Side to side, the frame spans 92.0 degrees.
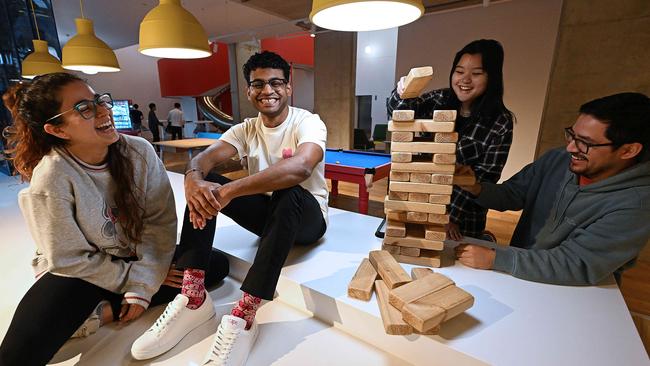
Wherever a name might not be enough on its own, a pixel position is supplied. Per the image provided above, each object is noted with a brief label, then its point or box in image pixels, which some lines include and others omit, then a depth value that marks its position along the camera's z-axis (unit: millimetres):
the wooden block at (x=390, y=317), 1116
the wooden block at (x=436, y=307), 1077
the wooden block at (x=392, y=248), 1602
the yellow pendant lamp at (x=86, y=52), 2234
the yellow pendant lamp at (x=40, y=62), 2742
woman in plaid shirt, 1679
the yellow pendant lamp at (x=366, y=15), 1119
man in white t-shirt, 1302
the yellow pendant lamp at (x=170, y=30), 1719
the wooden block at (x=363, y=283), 1355
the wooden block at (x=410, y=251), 1577
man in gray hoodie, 1215
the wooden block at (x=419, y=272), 1425
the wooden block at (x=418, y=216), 1466
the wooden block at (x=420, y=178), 1412
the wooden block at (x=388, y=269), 1322
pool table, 3078
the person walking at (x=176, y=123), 10133
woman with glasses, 1188
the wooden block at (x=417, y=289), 1189
